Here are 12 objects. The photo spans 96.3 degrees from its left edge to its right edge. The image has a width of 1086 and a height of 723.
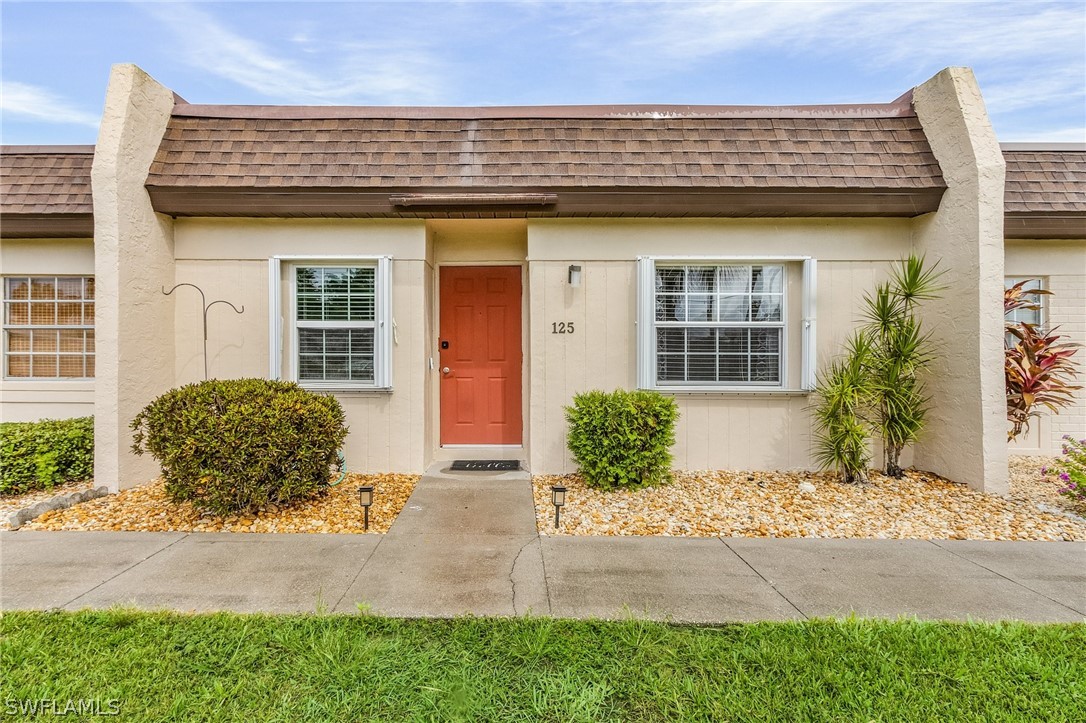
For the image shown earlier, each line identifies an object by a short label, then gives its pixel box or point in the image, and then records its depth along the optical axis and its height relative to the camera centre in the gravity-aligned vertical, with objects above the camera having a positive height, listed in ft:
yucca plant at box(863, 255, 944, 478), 15.61 -0.06
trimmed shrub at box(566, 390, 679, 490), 14.80 -2.43
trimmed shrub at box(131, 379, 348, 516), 12.14 -2.12
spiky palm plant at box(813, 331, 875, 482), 15.37 -1.74
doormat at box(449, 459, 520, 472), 17.70 -3.91
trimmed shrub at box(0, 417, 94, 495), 15.02 -2.96
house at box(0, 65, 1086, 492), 16.07 +4.29
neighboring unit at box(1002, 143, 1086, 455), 17.04 +4.46
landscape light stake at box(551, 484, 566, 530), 12.07 -3.37
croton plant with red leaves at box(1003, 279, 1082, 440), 16.40 -0.31
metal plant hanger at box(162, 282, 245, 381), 16.89 +2.03
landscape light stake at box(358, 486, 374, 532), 11.92 -3.33
